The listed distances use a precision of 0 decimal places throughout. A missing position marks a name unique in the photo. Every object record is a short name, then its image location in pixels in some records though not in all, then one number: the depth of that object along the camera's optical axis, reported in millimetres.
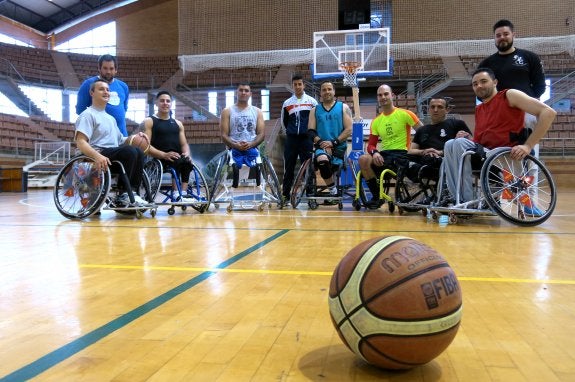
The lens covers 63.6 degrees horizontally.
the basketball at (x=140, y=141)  4027
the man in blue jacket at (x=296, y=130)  5133
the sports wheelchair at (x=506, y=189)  3064
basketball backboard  10688
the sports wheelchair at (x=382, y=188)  4273
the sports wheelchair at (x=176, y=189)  4379
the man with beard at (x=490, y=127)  3252
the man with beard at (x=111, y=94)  4102
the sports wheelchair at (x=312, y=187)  4697
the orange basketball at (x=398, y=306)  885
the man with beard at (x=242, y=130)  4746
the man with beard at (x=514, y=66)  3639
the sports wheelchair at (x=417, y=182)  3867
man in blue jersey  4711
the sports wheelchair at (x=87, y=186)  3656
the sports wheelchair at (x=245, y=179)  4703
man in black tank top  4418
